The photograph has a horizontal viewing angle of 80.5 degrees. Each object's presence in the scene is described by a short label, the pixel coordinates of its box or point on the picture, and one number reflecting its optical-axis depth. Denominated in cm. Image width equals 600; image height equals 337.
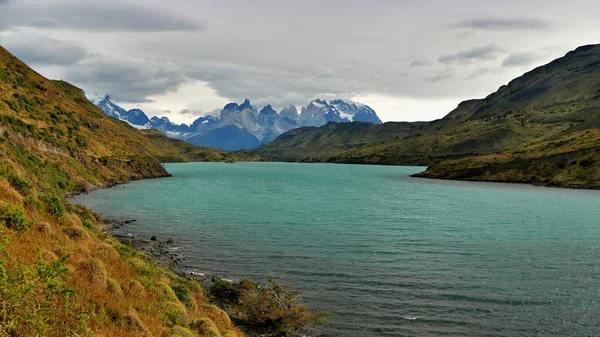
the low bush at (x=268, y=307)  2466
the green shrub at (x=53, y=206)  2452
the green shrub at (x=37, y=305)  953
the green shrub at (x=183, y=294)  2328
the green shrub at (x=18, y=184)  2380
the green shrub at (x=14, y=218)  1736
